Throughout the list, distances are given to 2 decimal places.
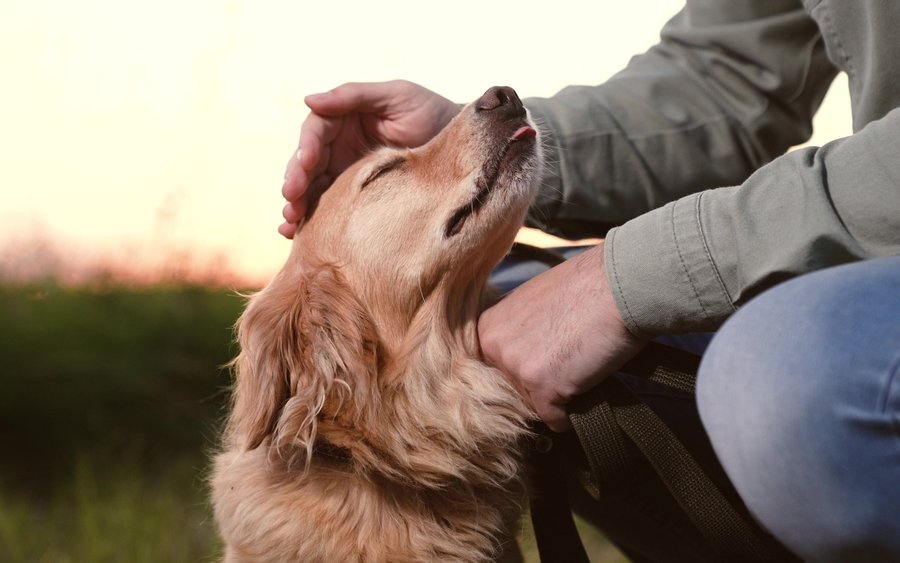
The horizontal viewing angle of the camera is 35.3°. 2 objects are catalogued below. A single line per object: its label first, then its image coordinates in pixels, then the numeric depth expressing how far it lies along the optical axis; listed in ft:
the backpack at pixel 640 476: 2.98
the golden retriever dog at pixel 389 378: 3.26
